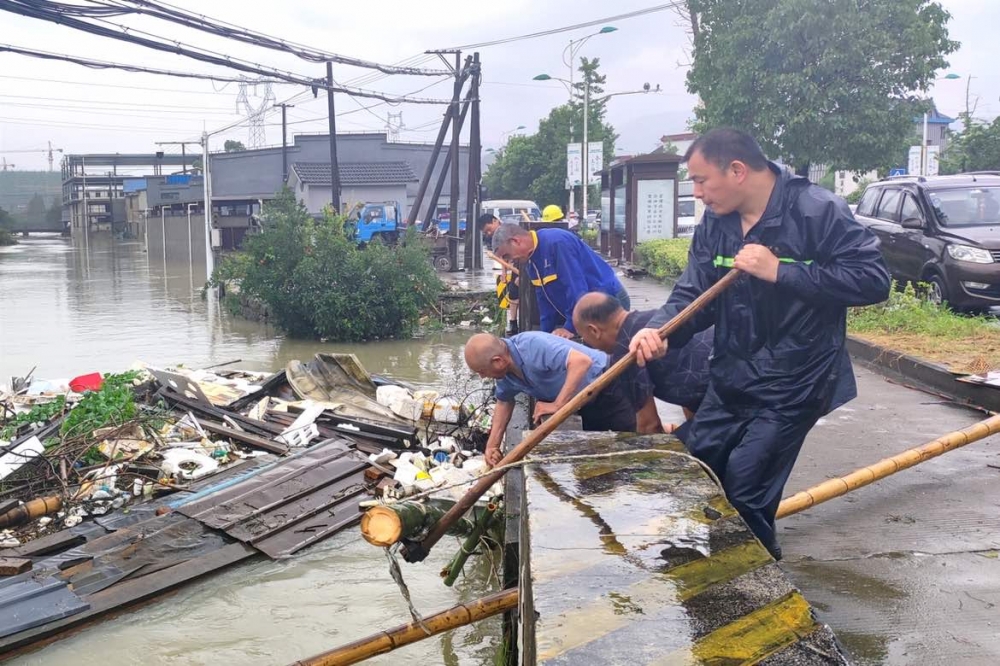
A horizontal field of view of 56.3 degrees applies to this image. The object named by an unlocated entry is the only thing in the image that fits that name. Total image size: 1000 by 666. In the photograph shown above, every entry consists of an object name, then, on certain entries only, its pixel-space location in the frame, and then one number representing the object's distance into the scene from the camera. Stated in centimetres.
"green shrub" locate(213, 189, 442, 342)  1602
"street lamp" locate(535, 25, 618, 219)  2890
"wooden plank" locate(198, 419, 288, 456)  811
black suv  1091
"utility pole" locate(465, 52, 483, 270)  2552
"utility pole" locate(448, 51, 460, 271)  2542
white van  3400
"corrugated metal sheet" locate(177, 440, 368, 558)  645
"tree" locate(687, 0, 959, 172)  1714
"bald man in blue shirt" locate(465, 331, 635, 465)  472
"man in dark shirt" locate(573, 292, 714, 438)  458
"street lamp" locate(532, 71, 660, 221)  3459
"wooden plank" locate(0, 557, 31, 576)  579
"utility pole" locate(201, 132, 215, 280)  2497
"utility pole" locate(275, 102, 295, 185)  4225
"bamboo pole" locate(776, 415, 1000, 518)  439
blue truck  2970
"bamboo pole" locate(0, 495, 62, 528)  657
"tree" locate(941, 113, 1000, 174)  2423
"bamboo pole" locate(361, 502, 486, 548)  326
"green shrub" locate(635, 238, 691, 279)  1733
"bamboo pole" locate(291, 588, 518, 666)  315
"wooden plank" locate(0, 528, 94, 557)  612
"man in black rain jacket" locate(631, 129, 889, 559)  344
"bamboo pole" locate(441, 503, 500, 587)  454
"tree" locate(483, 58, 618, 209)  4669
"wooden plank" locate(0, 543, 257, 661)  506
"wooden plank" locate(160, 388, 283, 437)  869
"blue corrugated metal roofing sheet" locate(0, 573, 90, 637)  513
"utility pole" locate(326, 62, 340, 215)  2630
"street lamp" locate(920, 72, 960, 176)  2673
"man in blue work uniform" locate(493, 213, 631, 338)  723
